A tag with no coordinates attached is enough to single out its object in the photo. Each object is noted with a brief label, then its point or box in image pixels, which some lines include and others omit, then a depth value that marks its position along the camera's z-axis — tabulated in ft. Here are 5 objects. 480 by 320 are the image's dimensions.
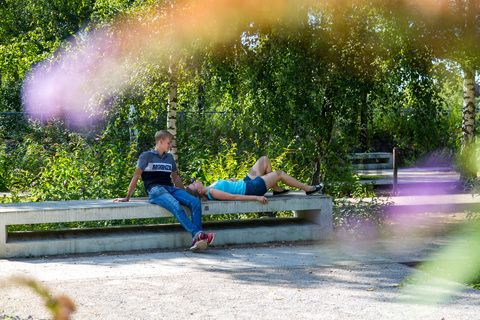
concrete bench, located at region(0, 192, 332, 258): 50.03
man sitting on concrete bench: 51.85
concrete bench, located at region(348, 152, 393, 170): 126.61
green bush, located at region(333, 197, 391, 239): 58.08
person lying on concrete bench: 54.95
